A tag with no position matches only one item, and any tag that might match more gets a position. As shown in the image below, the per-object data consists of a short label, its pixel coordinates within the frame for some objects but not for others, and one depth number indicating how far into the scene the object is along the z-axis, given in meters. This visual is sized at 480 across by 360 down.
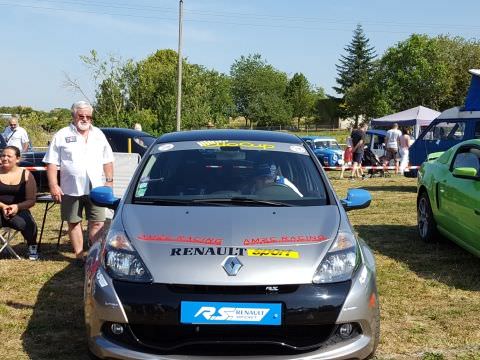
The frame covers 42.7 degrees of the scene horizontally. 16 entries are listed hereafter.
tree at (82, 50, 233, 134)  38.16
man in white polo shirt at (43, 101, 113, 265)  6.36
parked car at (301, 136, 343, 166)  25.62
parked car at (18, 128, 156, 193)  12.12
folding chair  6.82
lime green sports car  6.21
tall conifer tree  88.94
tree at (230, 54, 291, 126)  85.25
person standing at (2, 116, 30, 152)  13.61
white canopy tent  26.70
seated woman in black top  6.79
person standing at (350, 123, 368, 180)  19.38
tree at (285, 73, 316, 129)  91.06
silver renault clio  3.20
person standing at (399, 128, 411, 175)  20.83
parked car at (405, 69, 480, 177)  14.00
